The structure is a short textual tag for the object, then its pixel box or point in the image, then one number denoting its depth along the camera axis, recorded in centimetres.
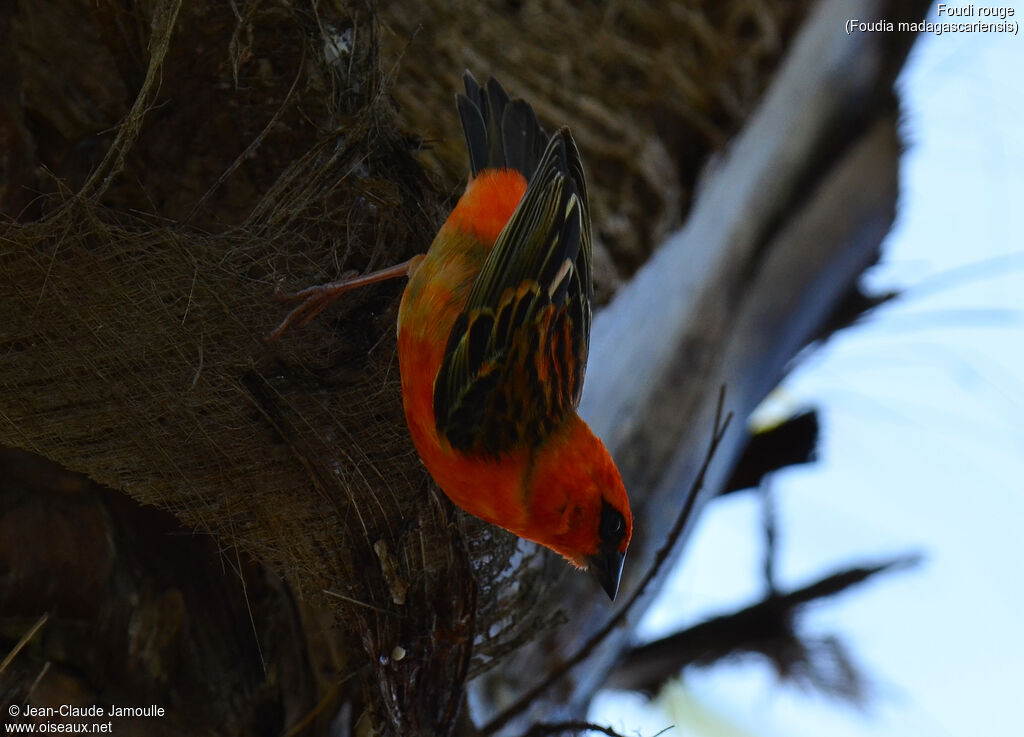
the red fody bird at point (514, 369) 452
